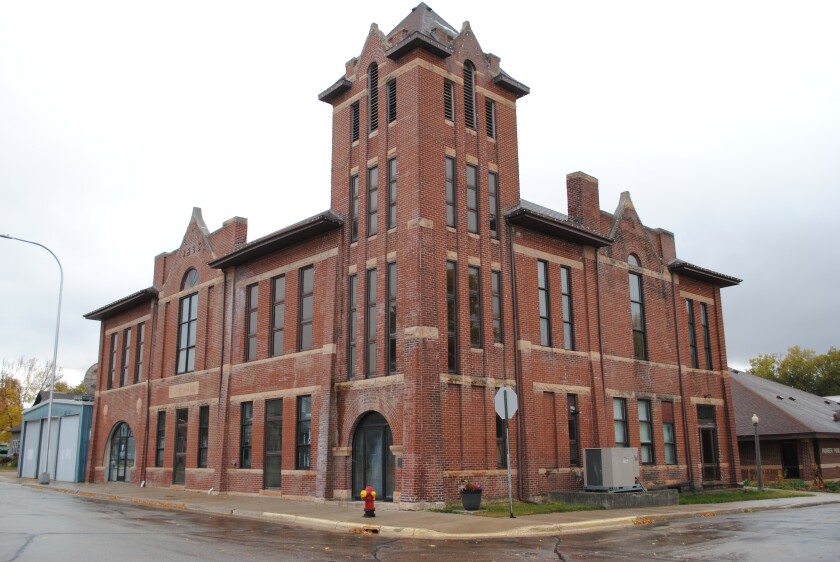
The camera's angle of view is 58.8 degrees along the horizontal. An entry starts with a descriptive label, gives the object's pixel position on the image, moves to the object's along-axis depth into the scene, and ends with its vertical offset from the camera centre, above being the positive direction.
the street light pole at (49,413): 36.31 +1.77
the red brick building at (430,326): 22.03 +4.14
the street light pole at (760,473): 30.53 -1.06
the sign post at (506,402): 18.20 +1.11
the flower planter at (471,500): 19.66 -1.33
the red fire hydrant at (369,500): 18.27 -1.23
